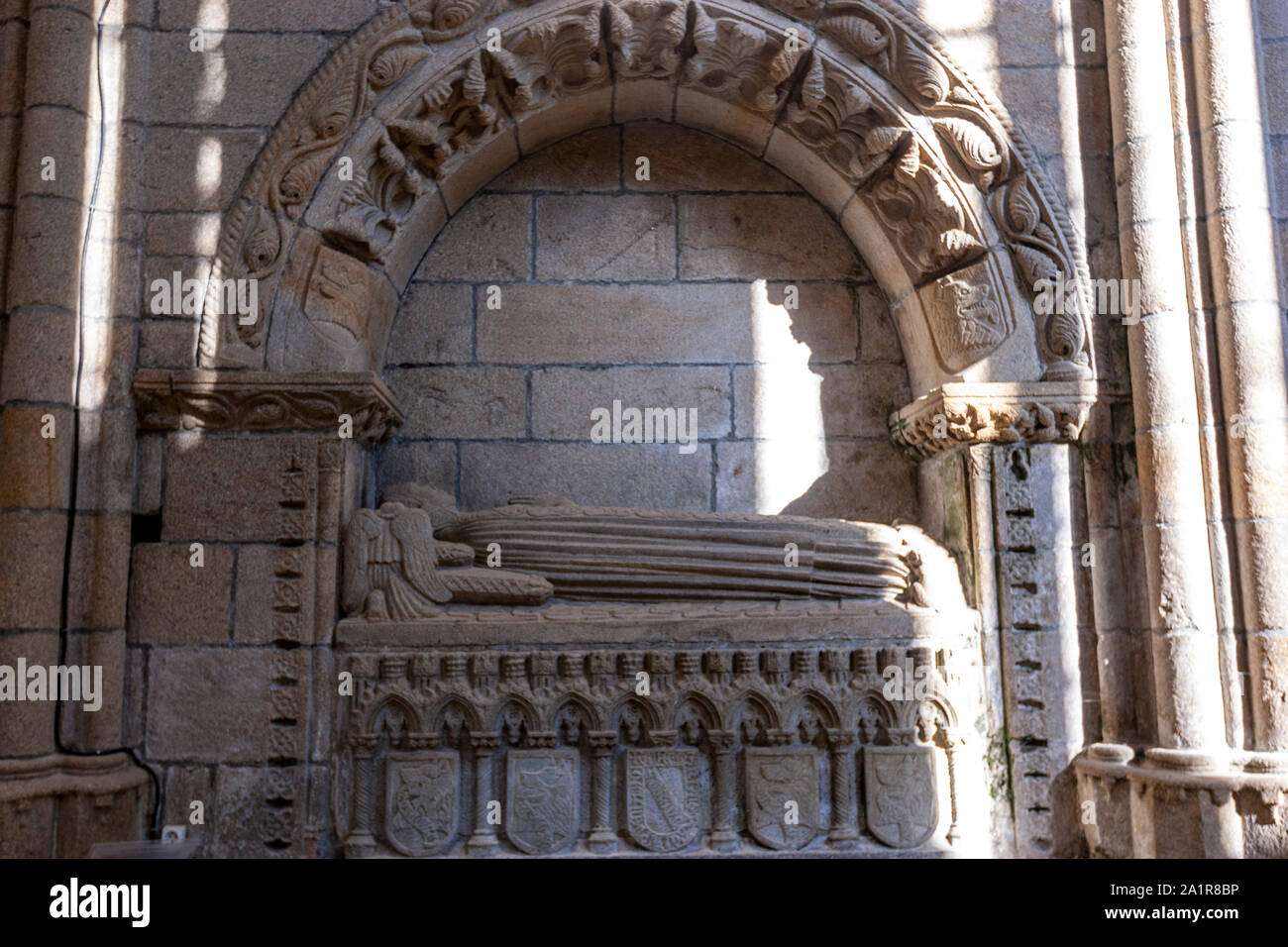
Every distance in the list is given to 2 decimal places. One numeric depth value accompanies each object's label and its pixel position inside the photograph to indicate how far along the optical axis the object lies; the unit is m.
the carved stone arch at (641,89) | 3.45
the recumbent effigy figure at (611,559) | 3.30
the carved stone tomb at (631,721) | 3.18
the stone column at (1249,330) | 3.13
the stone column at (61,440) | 3.01
